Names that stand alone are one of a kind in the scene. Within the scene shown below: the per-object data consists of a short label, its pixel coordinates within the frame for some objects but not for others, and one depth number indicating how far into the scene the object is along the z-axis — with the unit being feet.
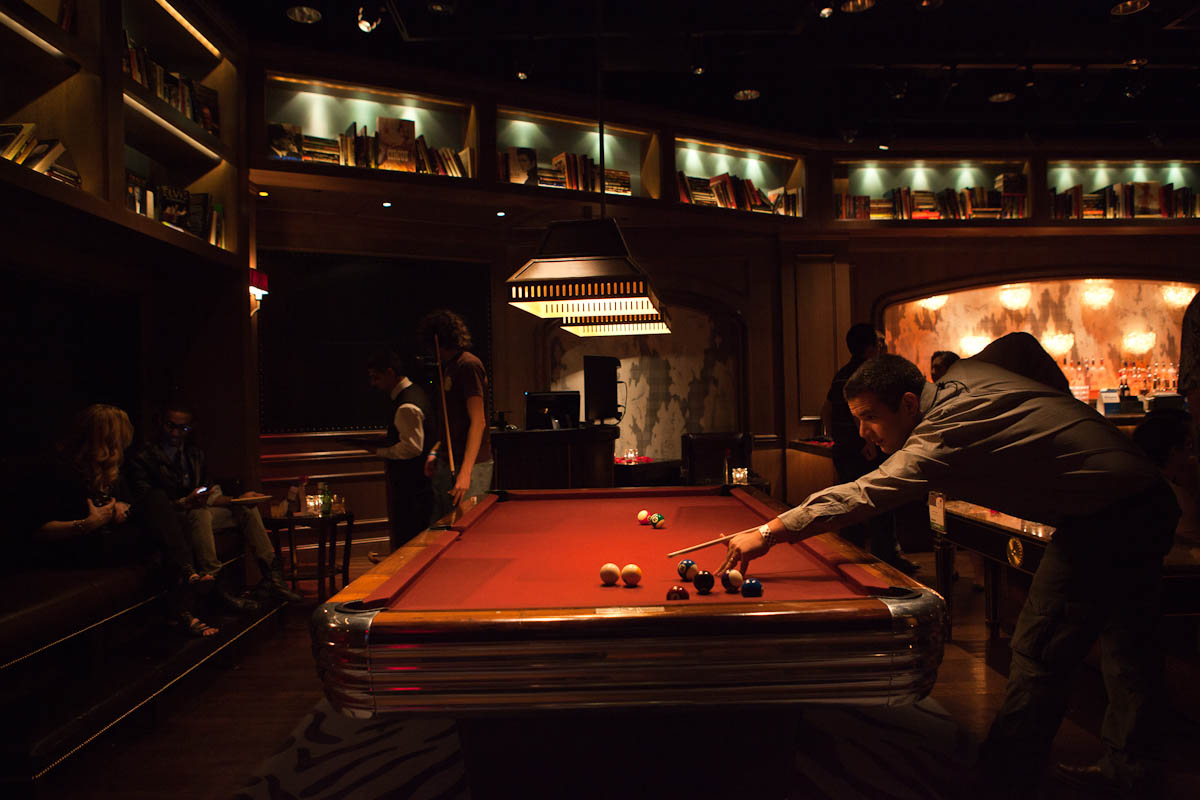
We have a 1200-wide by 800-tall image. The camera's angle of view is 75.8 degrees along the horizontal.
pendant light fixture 10.13
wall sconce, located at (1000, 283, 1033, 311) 25.31
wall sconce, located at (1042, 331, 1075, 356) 25.44
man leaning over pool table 6.86
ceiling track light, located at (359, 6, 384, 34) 14.67
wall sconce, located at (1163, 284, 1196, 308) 25.32
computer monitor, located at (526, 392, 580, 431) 19.56
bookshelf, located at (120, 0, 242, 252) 13.20
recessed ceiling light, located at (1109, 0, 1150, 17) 14.79
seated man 12.51
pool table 5.22
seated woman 10.70
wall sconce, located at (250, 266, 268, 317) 17.11
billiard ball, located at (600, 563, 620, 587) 6.44
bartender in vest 14.19
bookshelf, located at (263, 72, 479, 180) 17.08
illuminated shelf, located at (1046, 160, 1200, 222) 23.90
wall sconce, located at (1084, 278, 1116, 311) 25.41
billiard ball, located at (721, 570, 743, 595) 6.25
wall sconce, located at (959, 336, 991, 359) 25.29
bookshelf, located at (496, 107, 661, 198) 19.43
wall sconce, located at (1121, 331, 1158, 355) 25.49
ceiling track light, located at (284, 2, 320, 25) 14.87
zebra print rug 6.23
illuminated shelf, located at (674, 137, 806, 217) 22.15
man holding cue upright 13.64
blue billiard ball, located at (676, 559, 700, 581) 6.67
